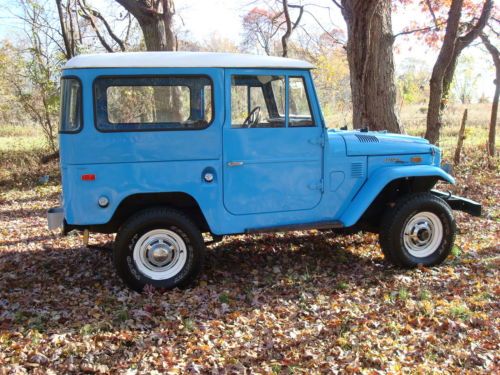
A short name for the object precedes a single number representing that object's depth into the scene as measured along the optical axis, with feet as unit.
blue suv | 15.07
